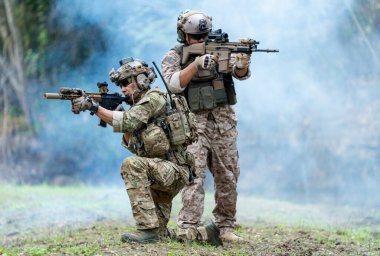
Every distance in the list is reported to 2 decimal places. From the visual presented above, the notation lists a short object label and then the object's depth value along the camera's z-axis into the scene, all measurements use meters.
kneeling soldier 13.52
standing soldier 15.06
